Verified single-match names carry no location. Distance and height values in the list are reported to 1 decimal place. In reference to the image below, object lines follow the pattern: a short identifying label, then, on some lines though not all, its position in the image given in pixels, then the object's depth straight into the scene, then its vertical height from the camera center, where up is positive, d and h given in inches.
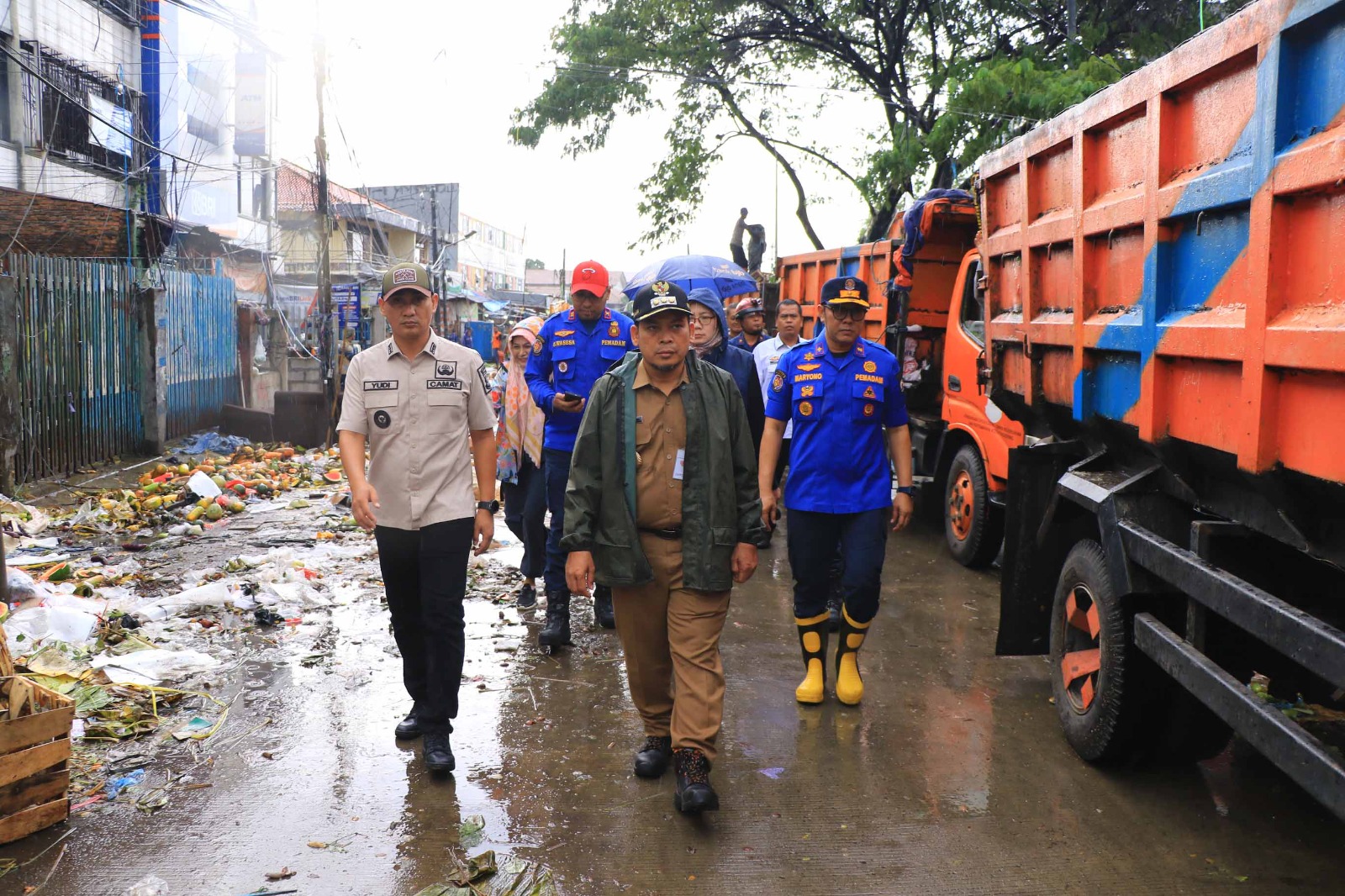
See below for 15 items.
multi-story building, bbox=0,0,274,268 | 642.2 +192.5
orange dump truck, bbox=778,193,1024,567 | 302.5 +4.0
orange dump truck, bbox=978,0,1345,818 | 105.7 -2.4
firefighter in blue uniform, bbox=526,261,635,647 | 220.4 -0.4
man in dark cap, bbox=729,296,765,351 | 320.2 +14.6
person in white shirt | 300.7 +9.8
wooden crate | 130.6 -51.5
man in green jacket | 146.2 -19.2
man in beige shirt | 158.1 -16.3
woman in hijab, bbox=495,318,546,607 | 241.1 -22.5
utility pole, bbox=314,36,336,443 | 650.8 +70.7
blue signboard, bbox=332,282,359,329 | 1029.6 +62.7
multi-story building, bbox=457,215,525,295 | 2630.9 +318.0
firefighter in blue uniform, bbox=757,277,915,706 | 183.8 -16.3
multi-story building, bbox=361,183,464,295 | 1796.3 +287.8
